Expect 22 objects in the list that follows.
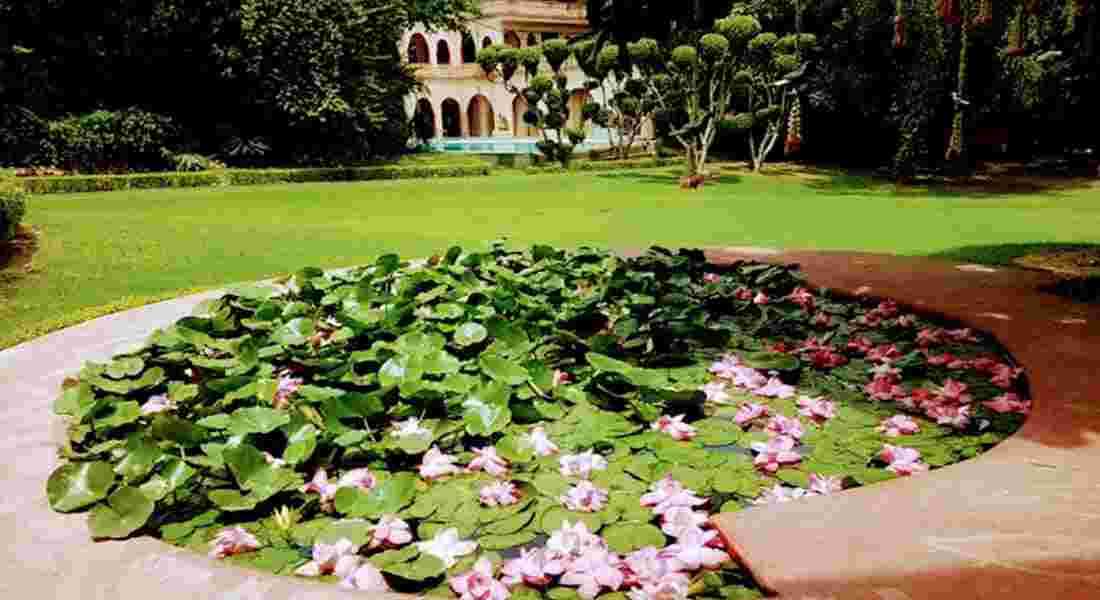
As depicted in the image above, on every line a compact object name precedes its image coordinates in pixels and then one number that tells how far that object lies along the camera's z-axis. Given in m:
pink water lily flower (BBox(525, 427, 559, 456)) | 2.75
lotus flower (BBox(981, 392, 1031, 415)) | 3.02
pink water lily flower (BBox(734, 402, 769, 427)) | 3.06
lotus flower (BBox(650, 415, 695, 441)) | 2.91
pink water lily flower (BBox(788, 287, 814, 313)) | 4.61
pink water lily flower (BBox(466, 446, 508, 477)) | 2.62
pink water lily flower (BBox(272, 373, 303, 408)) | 3.15
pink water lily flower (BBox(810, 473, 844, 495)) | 2.45
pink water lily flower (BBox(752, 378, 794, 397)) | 3.35
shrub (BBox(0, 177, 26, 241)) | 7.38
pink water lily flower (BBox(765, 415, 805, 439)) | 2.91
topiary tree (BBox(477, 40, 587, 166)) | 21.06
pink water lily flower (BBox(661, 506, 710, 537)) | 2.18
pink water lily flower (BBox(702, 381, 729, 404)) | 3.29
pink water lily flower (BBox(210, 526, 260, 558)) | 2.14
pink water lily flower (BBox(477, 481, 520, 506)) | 2.43
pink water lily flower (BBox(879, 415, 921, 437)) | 2.90
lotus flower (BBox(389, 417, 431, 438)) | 2.76
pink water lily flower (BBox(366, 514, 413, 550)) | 2.17
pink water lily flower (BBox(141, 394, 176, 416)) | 3.13
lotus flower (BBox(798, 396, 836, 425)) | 3.10
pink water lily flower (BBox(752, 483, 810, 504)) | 2.41
